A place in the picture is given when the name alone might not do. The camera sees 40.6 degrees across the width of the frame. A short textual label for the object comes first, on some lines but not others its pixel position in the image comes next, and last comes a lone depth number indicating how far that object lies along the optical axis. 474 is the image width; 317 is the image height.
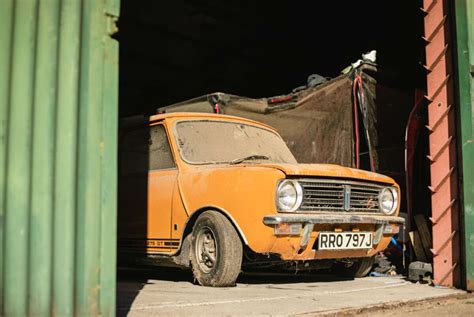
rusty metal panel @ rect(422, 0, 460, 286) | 6.16
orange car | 5.23
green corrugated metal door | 3.13
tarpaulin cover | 7.81
